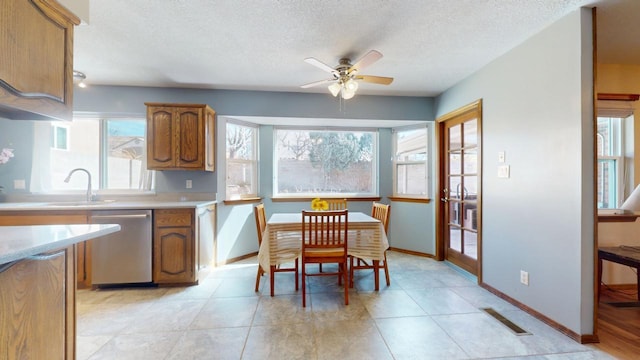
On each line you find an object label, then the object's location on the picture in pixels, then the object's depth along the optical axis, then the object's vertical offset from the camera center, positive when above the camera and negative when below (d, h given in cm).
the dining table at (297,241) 254 -62
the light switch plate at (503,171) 252 +9
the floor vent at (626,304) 238 -114
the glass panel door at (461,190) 308 -11
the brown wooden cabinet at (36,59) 105 +55
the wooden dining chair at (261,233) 256 -57
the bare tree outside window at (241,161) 382 +30
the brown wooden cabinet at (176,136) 308 +53
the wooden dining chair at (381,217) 277 -43
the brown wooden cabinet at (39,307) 94 -51
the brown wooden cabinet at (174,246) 280 -72
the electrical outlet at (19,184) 311 -4
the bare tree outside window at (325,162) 425 +31
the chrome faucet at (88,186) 311 -7
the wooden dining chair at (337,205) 344 -33
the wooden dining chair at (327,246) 236 -62
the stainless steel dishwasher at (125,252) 271 -76
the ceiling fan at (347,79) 237 +98
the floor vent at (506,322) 199 -116
